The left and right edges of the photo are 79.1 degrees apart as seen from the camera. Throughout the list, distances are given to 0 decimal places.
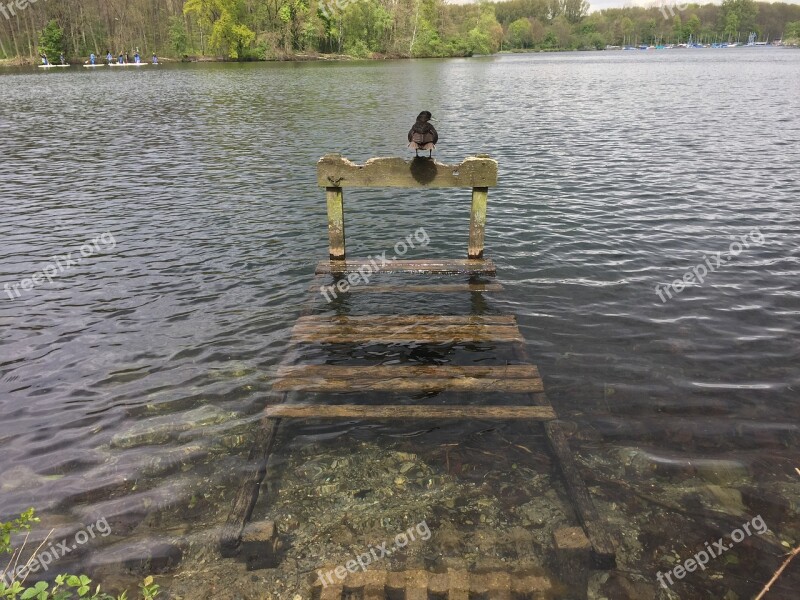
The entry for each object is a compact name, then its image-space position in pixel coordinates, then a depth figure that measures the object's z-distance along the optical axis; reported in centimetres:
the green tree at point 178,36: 13426
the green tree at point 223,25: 12106
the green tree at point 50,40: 11369
